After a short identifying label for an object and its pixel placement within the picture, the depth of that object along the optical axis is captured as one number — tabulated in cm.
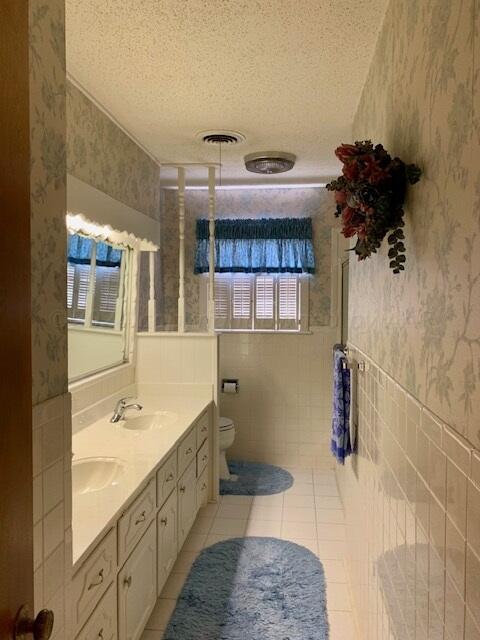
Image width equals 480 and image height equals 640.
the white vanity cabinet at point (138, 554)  141
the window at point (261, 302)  420
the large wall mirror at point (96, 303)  250
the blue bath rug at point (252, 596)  212
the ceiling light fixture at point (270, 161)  332
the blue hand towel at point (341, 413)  237
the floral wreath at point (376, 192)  130
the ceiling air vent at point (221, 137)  294
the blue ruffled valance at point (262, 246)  412
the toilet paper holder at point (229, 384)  414
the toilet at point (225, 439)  371
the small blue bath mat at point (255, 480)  364
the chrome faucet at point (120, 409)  265
